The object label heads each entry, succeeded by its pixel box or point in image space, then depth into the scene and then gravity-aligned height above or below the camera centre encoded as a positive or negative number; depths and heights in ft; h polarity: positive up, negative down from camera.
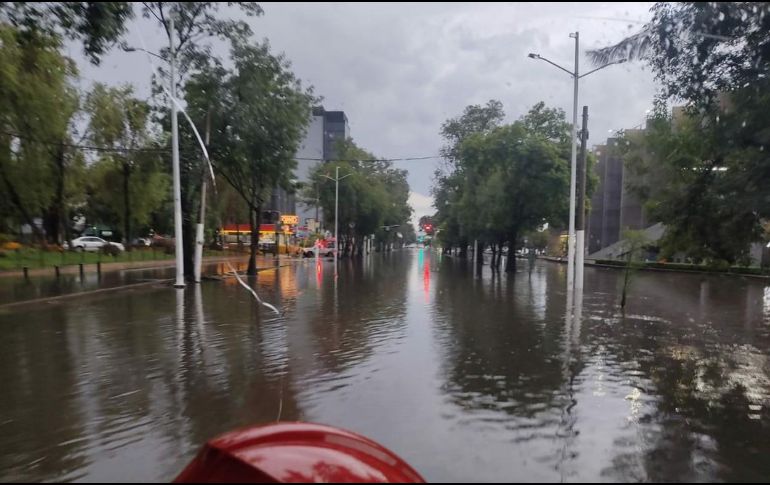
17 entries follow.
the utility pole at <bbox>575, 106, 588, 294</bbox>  57.16 +1.91
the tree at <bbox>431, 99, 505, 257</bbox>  149.07 +30.10
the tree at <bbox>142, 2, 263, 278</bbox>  55.42 +15.62
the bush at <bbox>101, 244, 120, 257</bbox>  109.12 -4.92
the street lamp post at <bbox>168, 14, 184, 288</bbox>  54.54 +4.98
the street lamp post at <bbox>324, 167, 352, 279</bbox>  144.87 +11.25
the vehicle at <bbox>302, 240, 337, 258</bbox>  189.03 -8.49
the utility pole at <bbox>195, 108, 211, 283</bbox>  61.94 +0.10
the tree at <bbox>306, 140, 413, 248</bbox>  156.87 +11.60
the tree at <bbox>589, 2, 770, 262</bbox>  16.44 +4.55
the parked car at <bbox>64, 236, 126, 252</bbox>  117.47 -4.11
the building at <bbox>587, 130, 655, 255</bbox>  183.31 +8.85
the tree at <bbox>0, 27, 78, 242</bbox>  67.51 +14.30
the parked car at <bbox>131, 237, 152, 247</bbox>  133.59 -4.10
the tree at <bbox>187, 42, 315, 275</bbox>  67.05 +15.38
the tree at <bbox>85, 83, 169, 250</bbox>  90.33 +12.51
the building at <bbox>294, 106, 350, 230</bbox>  159.13 +42.37
